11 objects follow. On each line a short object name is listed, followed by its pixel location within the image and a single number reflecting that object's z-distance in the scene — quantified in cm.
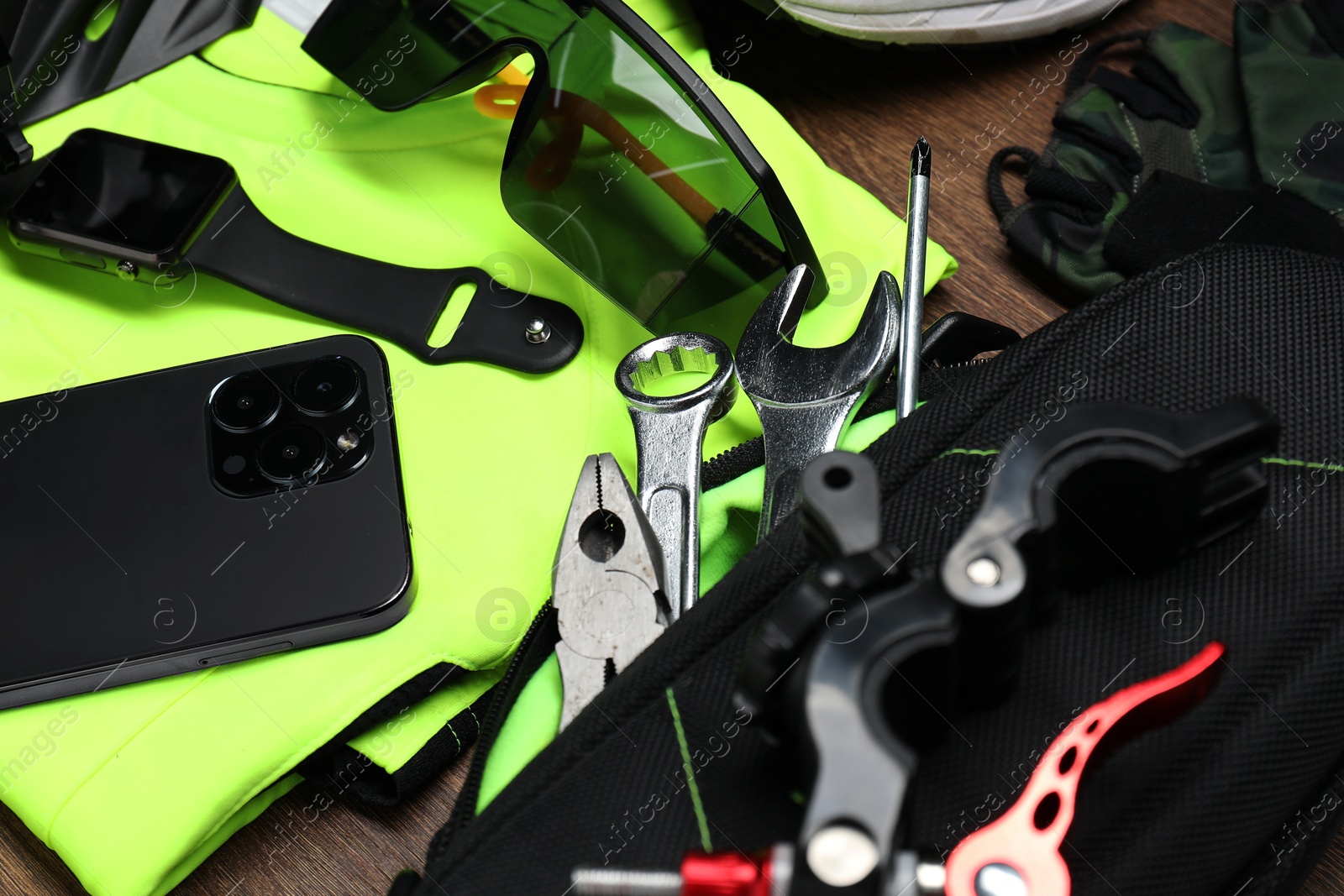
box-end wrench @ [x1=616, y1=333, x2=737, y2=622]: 49
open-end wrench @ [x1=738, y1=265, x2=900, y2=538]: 50
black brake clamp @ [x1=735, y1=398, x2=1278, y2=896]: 27
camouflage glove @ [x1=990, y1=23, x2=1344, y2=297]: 60
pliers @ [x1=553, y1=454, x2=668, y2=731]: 44
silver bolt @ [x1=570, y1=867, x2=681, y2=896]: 29
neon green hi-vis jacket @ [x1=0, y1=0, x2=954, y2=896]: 52
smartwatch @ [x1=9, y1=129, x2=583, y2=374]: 60
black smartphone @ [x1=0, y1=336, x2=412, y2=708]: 53
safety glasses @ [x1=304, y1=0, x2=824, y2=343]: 59
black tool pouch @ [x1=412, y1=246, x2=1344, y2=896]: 35
